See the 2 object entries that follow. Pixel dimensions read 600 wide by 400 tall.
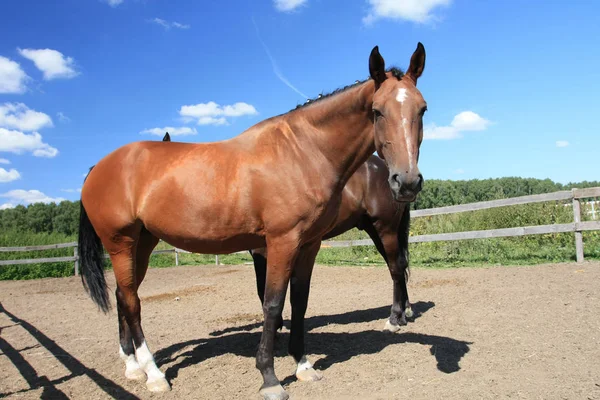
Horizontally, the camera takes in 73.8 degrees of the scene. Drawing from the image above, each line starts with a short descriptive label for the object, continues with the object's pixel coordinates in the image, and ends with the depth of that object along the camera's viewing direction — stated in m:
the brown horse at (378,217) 5.23
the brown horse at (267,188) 3.08
